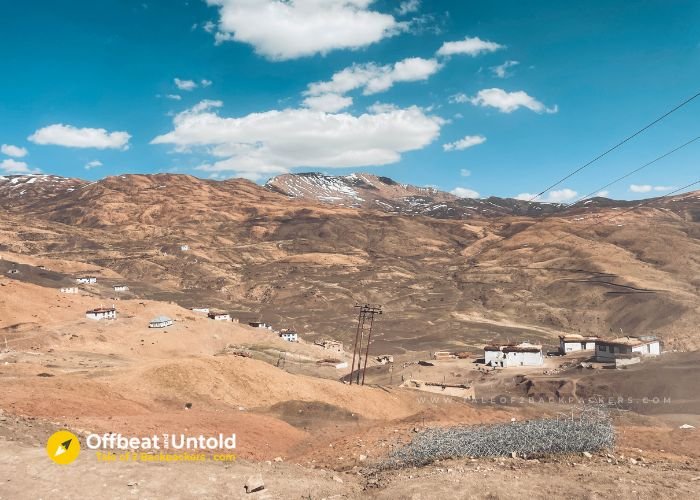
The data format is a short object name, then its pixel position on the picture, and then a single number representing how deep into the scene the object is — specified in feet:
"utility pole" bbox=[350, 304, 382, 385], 244.63
